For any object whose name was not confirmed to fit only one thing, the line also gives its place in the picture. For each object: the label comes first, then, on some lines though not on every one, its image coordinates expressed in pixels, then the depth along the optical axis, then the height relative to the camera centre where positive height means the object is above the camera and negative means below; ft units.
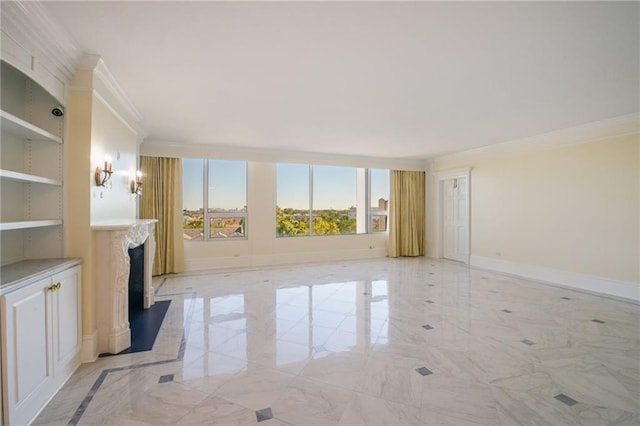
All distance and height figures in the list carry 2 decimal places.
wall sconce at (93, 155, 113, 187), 9.20 +1.26
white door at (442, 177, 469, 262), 23.61 -0.57
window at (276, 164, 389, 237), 23.66 +1.07
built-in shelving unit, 7.30 +1.15
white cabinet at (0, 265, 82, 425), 5.64 -2.80
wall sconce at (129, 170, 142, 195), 13.84 +1.35
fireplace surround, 8.85 -2.05
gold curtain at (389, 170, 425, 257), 26.16 -0.16
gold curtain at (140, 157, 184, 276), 18.98 +0.44
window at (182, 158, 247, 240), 20.93 +1.00
